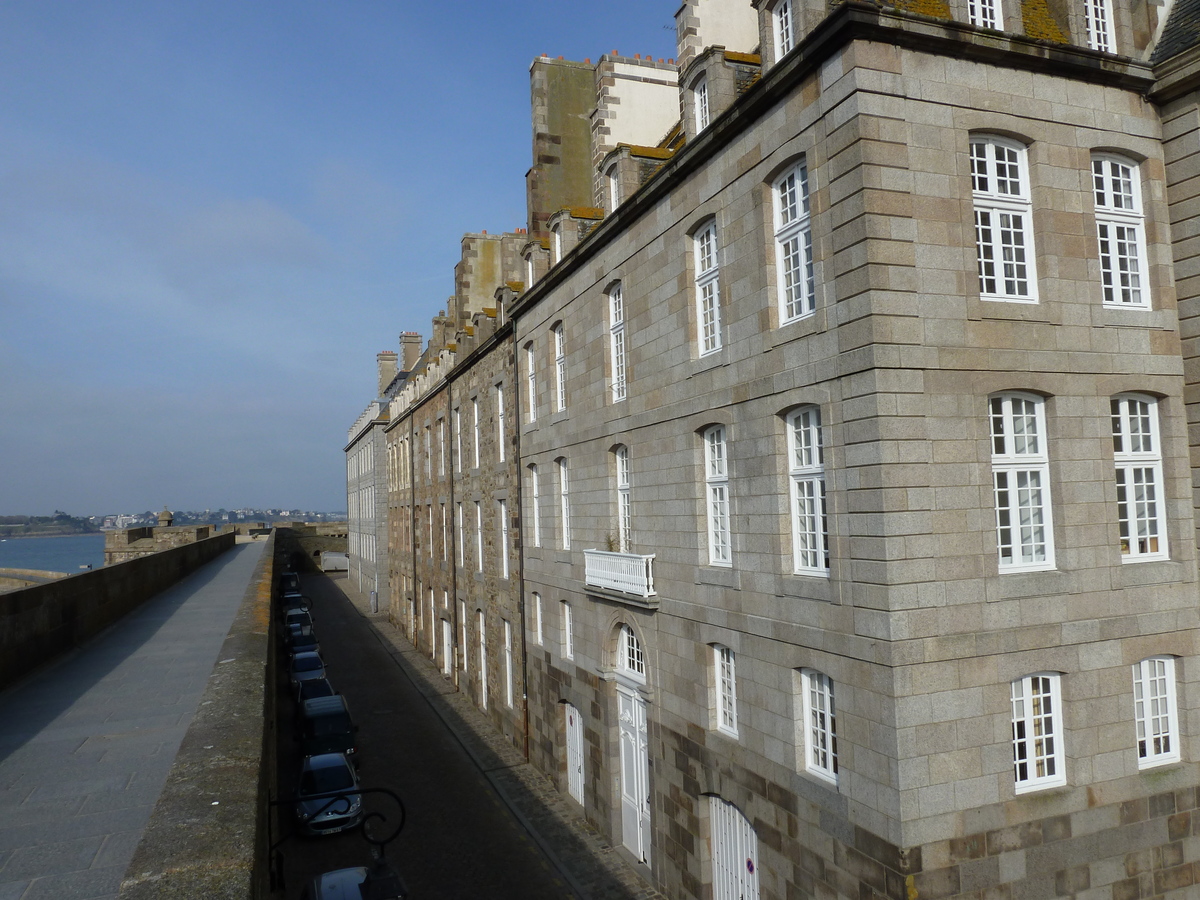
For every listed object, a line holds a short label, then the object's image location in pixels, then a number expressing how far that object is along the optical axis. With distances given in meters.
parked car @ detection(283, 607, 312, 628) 38.22
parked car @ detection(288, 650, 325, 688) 28.50
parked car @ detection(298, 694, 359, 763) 22.17
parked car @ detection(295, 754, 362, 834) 17.89
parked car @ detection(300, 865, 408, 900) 11.99
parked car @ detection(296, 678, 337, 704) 26.45
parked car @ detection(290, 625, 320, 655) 32.47
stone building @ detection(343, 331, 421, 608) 52.50
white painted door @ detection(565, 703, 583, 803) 19.59
